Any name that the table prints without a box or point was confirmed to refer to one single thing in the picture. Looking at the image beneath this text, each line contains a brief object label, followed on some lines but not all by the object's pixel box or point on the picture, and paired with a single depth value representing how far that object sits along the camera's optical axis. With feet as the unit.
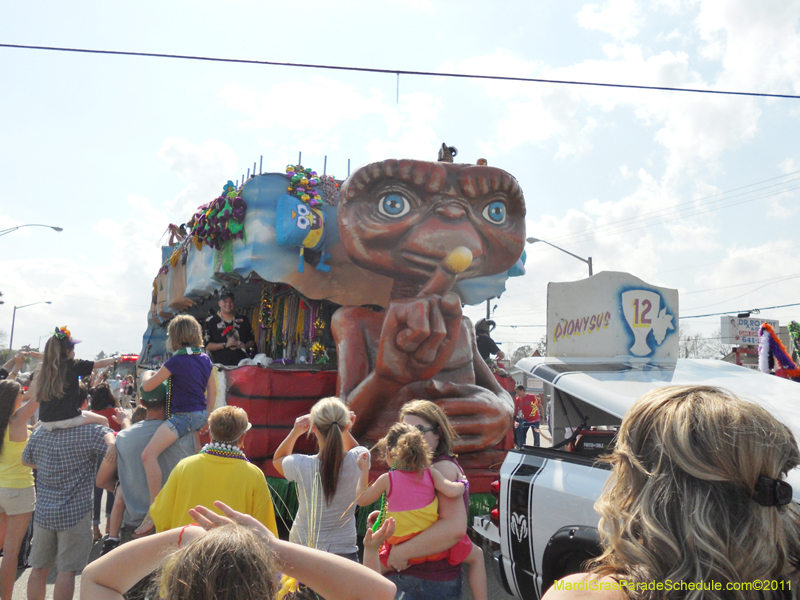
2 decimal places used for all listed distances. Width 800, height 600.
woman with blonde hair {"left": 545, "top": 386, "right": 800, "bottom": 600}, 3.51
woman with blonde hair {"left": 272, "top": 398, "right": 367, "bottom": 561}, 8.94
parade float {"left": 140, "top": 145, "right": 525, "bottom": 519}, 15.98
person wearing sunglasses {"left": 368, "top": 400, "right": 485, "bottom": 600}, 8.40
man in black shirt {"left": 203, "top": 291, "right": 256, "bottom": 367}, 21.54
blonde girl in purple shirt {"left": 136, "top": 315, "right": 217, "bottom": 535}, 11.96
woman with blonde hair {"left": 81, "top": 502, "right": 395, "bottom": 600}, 3.63
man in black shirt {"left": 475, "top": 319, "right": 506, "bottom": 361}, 23.45
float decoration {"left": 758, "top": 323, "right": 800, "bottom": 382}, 19.08
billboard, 78.51
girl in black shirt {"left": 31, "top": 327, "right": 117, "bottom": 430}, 12.00
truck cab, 9.25
